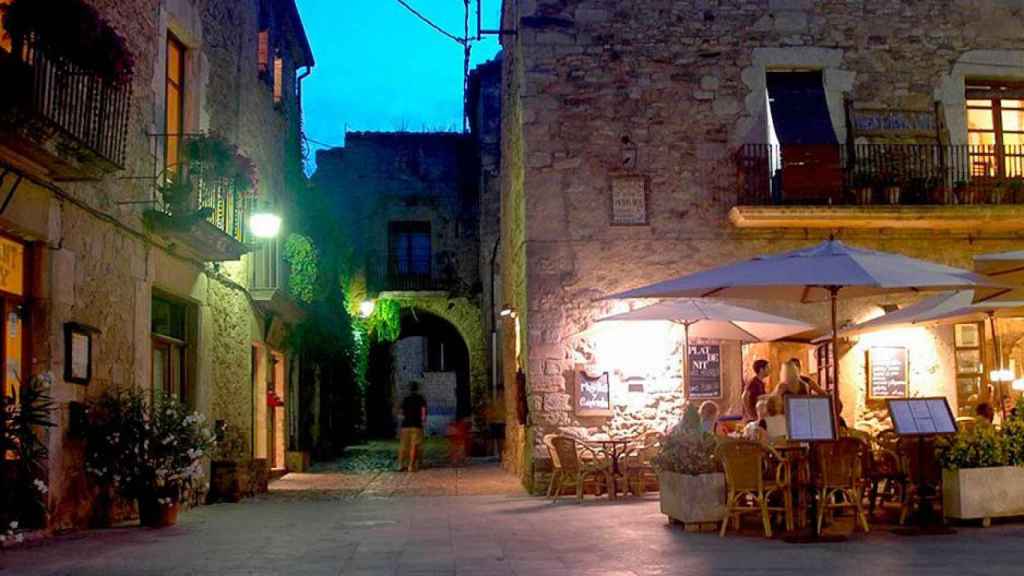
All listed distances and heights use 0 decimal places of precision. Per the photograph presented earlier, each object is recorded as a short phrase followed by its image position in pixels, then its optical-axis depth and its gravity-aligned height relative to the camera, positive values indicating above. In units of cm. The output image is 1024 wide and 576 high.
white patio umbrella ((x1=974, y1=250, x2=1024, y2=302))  968 +99
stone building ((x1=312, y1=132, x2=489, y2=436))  2925 +459
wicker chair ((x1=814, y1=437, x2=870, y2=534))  867 -68
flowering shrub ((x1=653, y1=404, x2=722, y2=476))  930 -58
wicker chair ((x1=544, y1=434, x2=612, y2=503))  1250 -90
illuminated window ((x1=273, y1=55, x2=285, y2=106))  1805 +508
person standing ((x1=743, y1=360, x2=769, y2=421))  1252 -10
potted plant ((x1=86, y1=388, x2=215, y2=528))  984 -53
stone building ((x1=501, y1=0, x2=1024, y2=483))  1366 +275
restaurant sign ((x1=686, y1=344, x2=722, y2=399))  1382 +16
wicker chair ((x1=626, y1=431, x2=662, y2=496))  1312 -101
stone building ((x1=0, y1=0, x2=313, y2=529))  859 +164
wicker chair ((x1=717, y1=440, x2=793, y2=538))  881 -74
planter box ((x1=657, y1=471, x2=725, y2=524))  914 -94
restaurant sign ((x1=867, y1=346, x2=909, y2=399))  1395 +10
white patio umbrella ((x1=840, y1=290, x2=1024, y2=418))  1161 +72
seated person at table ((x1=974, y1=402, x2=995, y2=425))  1175 -35
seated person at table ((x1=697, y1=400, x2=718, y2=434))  1114 -29
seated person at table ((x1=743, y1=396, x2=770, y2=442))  1013 -42
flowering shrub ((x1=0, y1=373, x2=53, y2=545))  758 -46
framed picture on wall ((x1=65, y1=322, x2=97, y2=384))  937 +36
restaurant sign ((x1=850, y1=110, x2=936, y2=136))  1435 +333
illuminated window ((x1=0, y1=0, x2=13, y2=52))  830 +267
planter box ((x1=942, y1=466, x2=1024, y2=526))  912 -94
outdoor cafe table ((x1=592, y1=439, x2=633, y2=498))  1278 -79
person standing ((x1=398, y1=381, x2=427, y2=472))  1845 -68
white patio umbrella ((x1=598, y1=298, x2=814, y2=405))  1233 +71
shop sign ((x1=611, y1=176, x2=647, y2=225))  1384 +228
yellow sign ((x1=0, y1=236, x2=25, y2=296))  874 +103
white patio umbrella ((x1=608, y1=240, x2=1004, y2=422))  880 +87
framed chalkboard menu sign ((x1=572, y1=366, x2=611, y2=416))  1346 -11
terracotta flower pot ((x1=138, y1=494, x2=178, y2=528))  999 -106
